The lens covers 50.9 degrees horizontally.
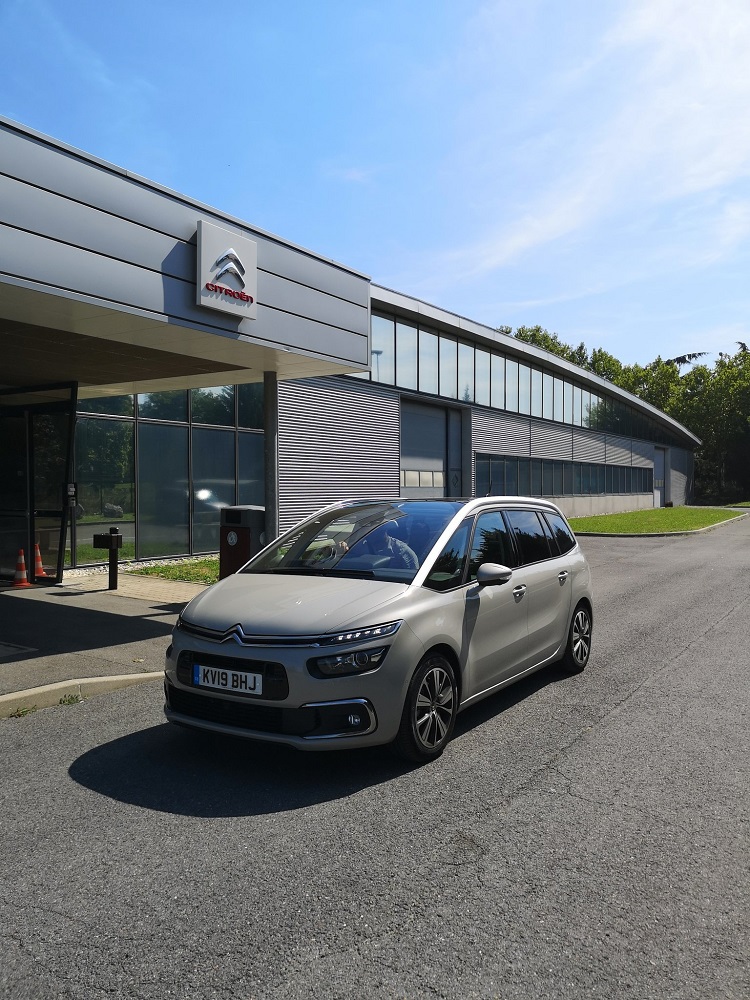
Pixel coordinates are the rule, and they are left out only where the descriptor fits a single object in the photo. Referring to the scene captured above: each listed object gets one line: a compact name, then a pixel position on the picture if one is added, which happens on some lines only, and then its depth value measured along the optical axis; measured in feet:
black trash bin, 34.65
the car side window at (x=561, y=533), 23.93
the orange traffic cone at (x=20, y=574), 42.75
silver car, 14.60
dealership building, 25.16
